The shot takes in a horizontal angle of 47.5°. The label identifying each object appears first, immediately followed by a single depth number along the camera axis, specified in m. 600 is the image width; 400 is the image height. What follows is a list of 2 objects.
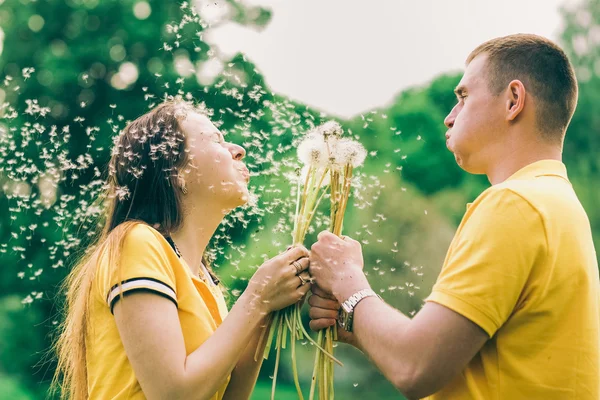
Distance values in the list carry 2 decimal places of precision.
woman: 2.84
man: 2.51
